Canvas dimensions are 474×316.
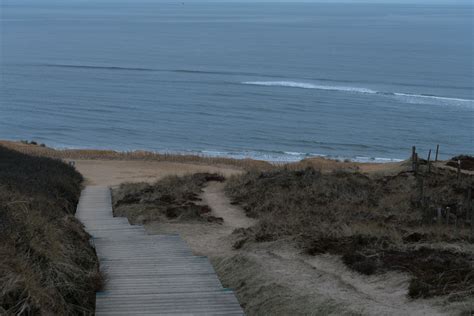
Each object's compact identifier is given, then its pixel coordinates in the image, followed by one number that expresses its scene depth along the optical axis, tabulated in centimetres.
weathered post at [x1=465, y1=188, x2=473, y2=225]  1559
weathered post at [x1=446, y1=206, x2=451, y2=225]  1495
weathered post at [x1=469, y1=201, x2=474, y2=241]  1351
